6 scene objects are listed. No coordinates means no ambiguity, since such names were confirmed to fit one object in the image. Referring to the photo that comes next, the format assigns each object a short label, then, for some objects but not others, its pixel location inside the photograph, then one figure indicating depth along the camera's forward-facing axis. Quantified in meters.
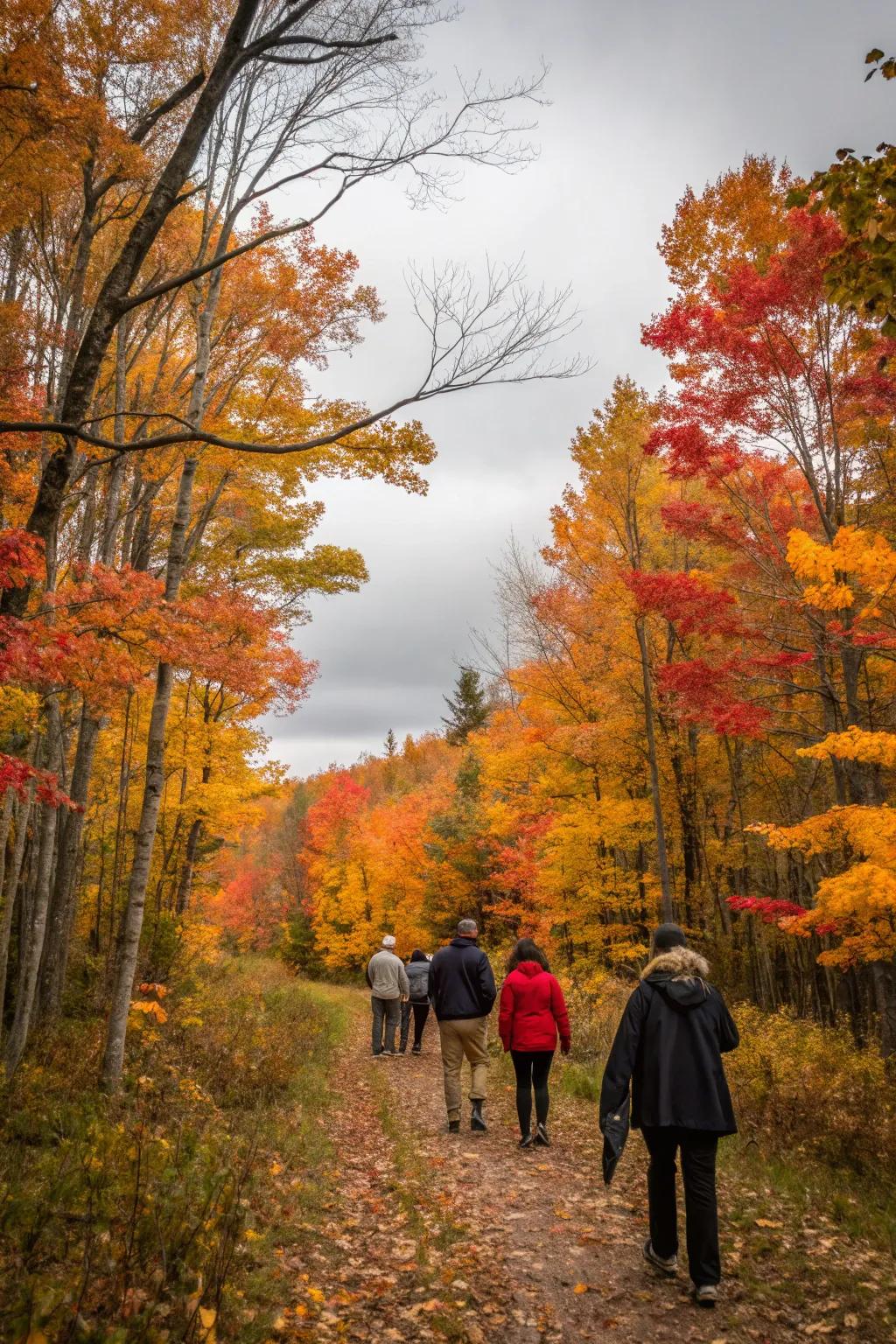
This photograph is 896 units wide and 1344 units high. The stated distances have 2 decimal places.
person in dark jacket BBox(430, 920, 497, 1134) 7.22
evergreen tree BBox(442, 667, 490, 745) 36.16
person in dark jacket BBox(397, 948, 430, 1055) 12.98
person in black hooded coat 3.83
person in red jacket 6.47
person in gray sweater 12.18
